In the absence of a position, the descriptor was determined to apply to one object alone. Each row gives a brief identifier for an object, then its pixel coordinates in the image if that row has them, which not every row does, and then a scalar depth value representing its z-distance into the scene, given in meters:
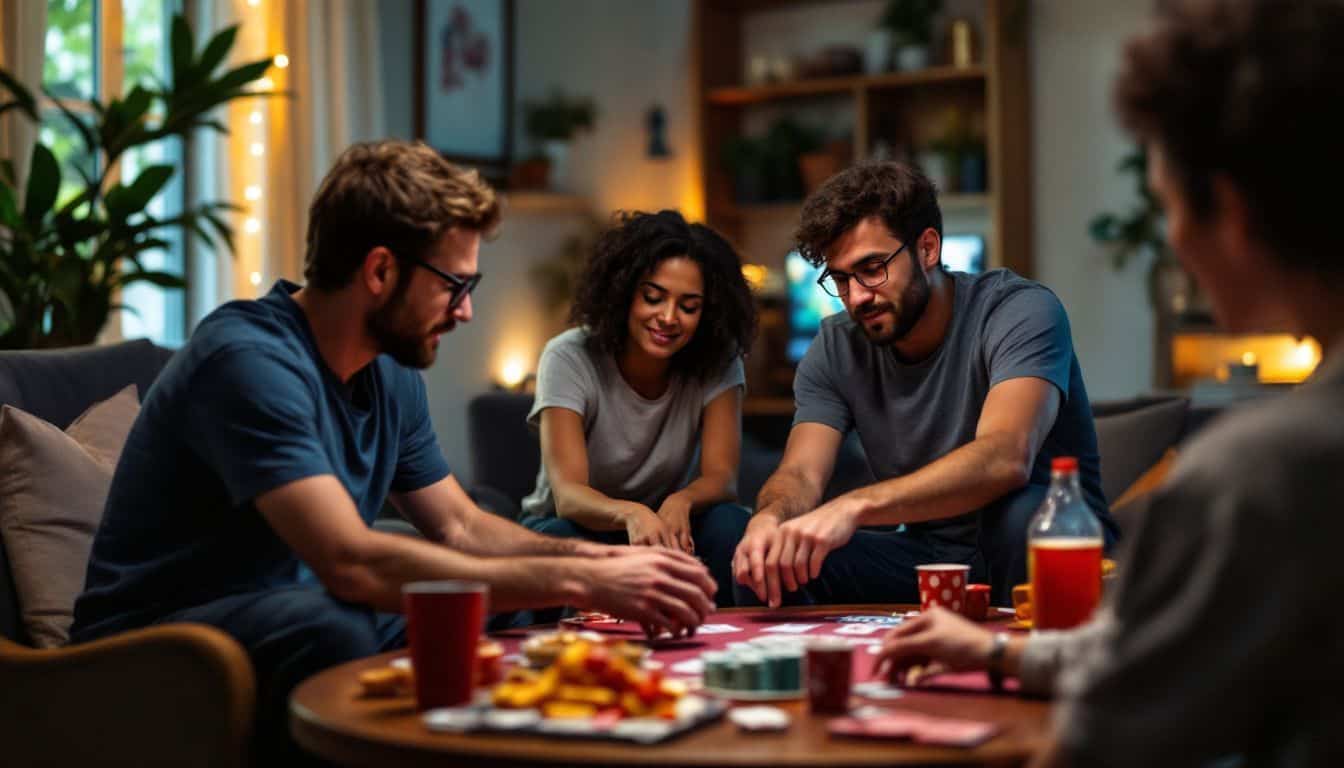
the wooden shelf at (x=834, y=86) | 6.84
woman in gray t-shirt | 3.25
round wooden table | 1.33
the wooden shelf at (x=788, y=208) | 6.81
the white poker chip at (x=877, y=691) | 1.59
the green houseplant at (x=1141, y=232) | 6.57
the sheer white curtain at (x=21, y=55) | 4.36
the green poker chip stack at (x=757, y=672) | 1.59
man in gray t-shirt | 2.69
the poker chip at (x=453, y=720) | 1.43
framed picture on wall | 6.71
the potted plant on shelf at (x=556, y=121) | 7.31
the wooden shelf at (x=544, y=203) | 7.03
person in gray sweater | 1.05
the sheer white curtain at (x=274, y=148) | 5.44
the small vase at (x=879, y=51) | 7.12
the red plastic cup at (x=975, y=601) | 2.15
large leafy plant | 3.84
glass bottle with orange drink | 1.80
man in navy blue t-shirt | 1.84
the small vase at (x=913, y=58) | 6.98
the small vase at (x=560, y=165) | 7.49
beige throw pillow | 2.38
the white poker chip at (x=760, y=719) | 1.43
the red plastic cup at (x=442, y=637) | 1.52
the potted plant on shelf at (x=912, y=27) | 6.97
